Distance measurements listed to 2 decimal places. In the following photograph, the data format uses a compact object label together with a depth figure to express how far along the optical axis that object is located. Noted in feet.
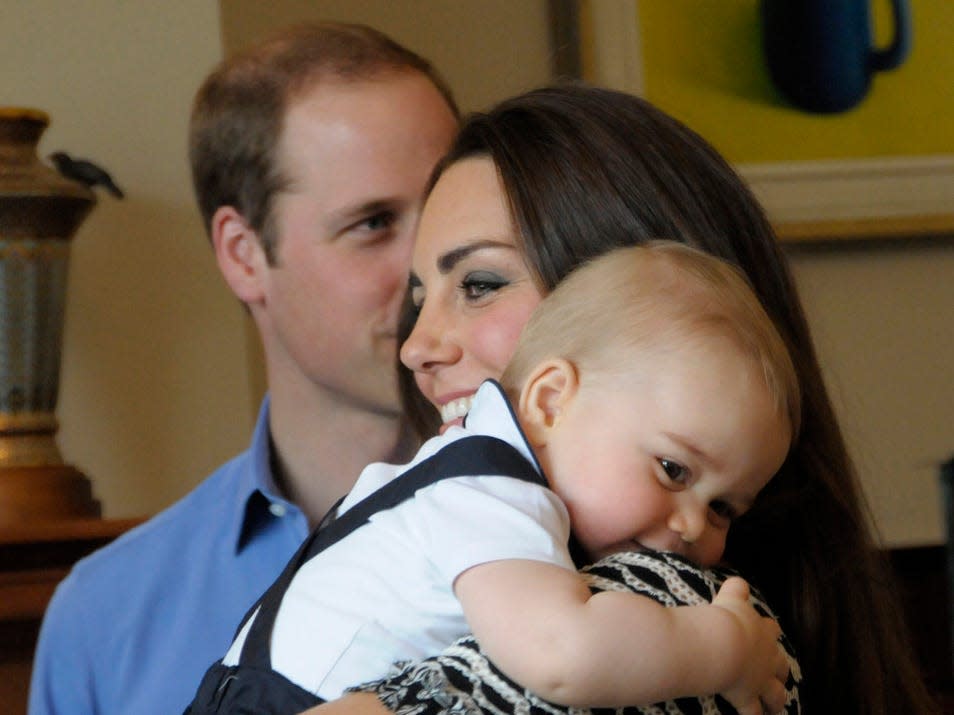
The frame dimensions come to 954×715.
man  14.23
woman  9.46
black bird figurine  16.40
